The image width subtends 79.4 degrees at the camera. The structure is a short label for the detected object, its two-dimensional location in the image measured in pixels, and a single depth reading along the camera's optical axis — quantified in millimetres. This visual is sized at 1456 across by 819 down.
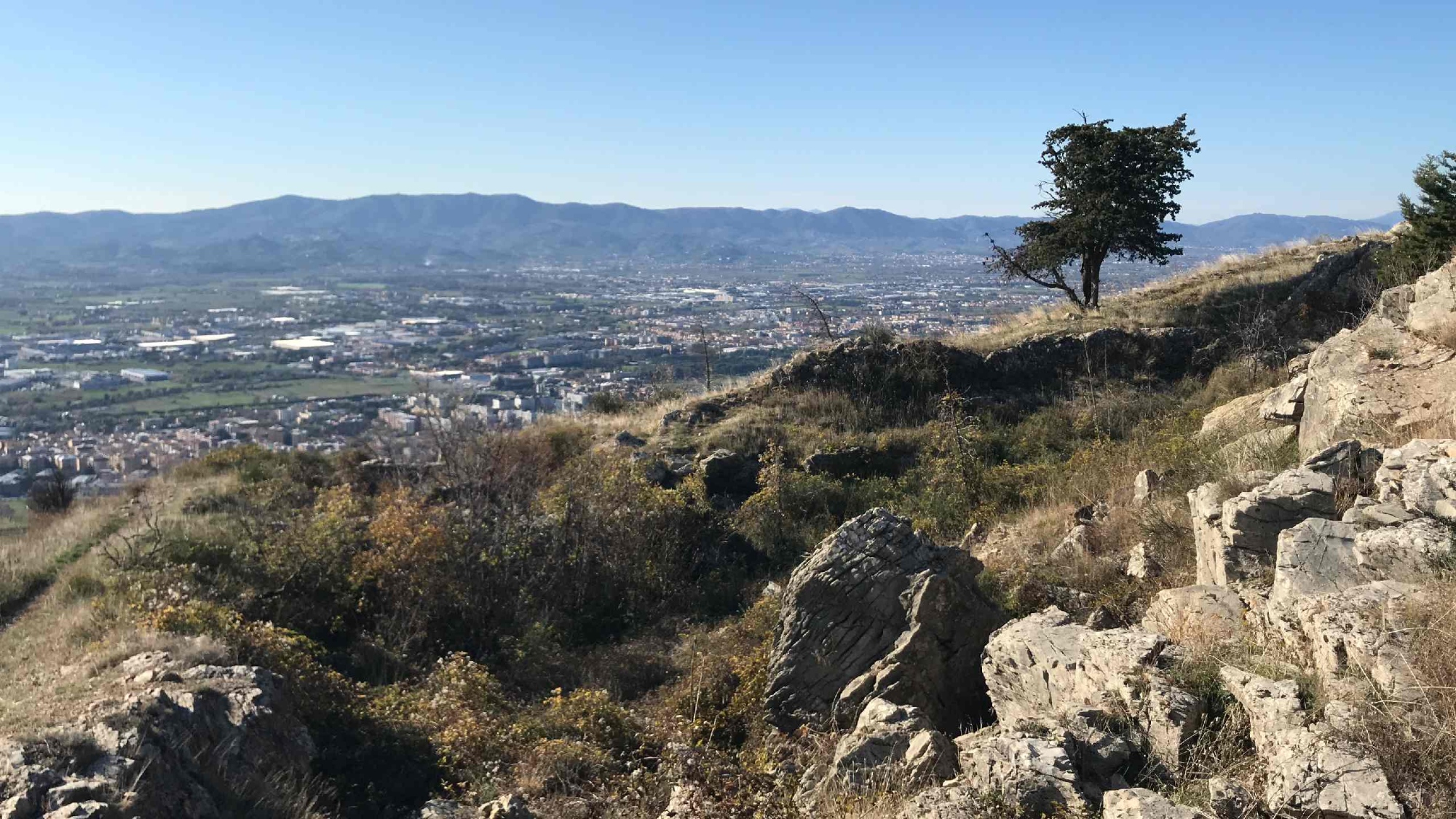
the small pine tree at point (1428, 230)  13195
